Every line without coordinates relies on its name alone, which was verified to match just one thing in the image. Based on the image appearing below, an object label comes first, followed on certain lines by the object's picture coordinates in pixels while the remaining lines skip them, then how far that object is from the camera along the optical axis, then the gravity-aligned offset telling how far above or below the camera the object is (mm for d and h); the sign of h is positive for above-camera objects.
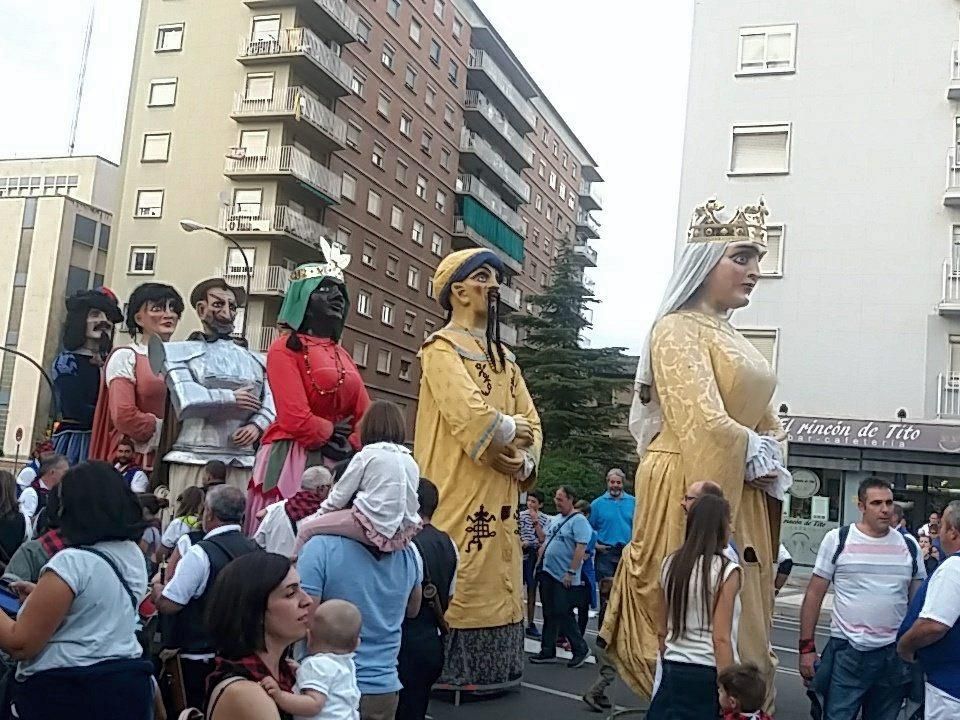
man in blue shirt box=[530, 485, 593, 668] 8398 -751
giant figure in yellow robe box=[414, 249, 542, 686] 5801 +105
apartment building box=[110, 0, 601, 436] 34250 +11290
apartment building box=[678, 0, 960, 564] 22016 +5919
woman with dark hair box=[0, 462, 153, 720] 3143 -551
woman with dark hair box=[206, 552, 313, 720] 2645 -409
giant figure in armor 5379 +289
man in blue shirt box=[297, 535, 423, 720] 3754 -463
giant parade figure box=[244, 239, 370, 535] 5309 +400
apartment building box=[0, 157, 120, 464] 45375 +7462
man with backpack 5316 -491
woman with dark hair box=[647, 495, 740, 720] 4094 -425
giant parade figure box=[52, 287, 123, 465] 6156 +456
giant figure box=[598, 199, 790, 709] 5176 +336
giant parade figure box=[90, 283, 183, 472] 5582 +320
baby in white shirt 2857 -555
